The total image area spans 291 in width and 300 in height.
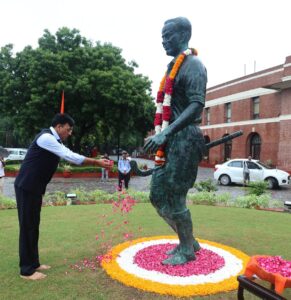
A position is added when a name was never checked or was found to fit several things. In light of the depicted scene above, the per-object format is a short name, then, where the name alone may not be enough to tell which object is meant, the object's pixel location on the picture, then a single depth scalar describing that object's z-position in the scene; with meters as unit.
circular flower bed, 4.08
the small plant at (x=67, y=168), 21.38
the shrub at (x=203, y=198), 11.07
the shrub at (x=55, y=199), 10.58
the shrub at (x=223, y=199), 11.03
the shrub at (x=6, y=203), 9.77
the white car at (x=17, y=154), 31.98
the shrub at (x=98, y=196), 11.29
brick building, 26.17
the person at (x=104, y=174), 21.01
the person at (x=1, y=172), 11.97
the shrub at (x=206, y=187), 12.67
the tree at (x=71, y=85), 23.39
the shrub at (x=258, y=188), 11.69
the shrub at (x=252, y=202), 10.58
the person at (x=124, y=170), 14.68
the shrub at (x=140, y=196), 11.20
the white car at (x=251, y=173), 17.83
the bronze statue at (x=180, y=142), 4.19
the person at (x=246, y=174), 17.98
